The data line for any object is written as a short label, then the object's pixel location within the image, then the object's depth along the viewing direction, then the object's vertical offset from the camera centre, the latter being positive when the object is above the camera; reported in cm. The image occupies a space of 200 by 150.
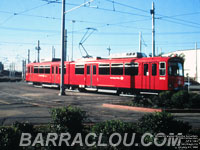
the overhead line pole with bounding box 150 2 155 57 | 2411 +557
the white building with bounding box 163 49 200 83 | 6197 +460
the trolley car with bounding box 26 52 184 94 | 1862 +32
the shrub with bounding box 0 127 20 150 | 467 -133
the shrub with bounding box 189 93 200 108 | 1355 -144
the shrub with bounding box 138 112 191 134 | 607 -129
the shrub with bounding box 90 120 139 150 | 486 -120
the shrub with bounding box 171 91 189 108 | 1355 -137
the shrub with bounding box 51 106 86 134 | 635 -122
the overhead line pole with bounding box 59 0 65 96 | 2096 +276
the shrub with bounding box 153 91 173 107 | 1382 -138
